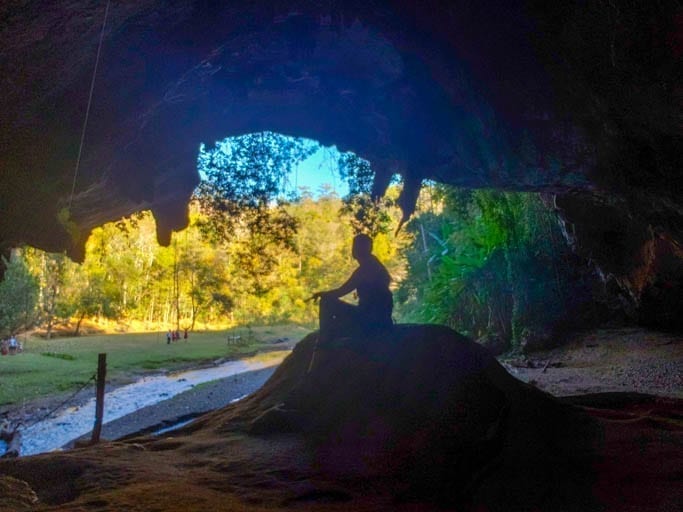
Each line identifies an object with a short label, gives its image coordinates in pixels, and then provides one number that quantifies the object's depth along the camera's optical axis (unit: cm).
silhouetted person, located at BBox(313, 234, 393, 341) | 589
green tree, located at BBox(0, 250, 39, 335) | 2055
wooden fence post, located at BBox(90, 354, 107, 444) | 962
